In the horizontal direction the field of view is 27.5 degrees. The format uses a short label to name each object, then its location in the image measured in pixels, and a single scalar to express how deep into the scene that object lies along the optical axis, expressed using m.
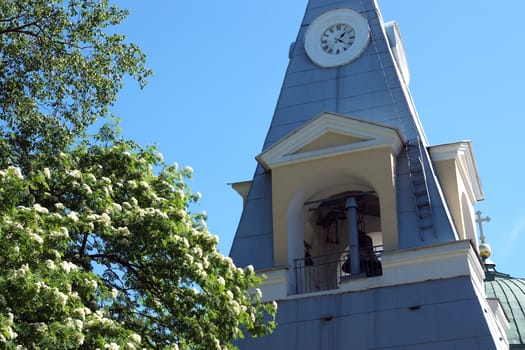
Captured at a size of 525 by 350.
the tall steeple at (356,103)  15.63
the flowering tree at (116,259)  9.27
